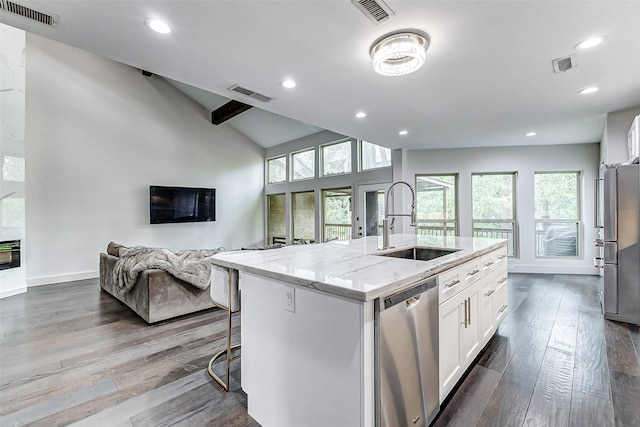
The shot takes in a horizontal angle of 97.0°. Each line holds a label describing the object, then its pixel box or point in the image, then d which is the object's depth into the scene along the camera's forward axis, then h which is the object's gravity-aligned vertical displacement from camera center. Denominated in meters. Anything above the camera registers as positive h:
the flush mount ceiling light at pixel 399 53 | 2.05 +1.19
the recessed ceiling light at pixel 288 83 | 2.82 +1.32
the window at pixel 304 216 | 7.64 -0.07
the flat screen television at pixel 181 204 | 6.07 +0.23
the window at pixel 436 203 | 5.94 +0.20
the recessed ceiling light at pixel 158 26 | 1.91 +1.31
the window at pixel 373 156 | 6.20 +1.27
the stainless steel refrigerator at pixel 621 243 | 3.05 -0.34
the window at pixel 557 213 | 5.45 -0.02
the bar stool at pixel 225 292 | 1.93 -0.54
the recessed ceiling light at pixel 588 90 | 2.97 +1.30
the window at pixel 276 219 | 8.30 -0.15
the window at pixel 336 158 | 6.76 +1.36
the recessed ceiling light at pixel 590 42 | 2.12 +1.29
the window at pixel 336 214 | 6.90 -0.02
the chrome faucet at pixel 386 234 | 2.31 -0.17
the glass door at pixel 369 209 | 6.27 +0.09
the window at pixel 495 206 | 5.71 +0.13
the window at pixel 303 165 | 7.51 +1.34
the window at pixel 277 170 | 8.20 +1.30
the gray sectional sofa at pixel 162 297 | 3.06 -0.95
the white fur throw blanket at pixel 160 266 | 3.16 -0.60
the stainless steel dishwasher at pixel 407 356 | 1.19 -0.67
